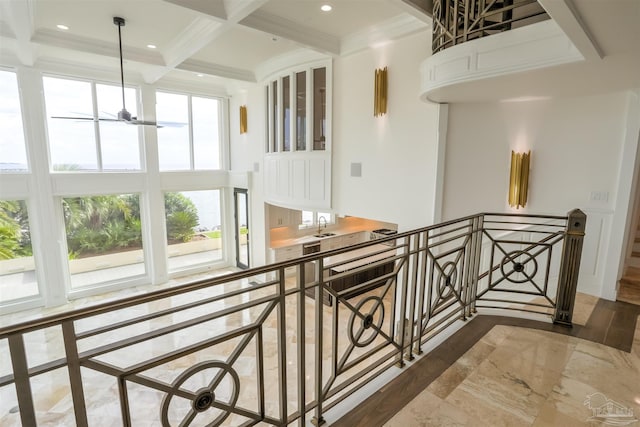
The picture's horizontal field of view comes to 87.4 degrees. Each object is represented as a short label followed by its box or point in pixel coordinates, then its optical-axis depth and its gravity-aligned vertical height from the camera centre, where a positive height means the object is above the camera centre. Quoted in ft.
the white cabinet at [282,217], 28.17 -4.51
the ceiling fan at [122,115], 15.64 +2.38
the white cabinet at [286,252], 27.43 -7.25
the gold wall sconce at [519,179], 14.84 -0.55
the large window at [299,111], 20.39 +3.47
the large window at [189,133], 27.25 +2.61
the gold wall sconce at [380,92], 16.98 +3.73
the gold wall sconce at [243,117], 27.91 +3.92
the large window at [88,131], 22.54 +2.32
